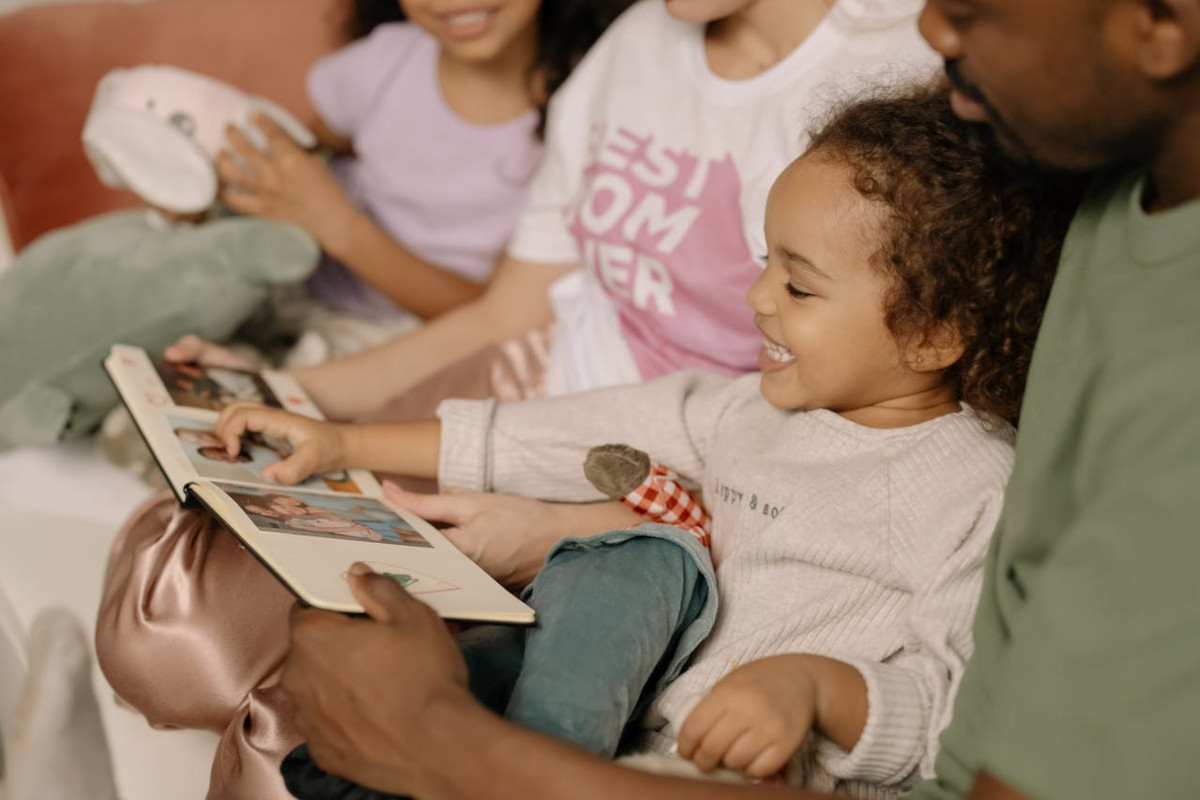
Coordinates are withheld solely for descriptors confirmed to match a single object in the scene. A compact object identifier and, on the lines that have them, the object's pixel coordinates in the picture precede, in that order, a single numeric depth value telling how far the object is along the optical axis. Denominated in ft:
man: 1.97
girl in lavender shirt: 5.27
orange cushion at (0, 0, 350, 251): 5.73
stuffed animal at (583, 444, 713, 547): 3.56
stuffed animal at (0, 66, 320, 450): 4.74
